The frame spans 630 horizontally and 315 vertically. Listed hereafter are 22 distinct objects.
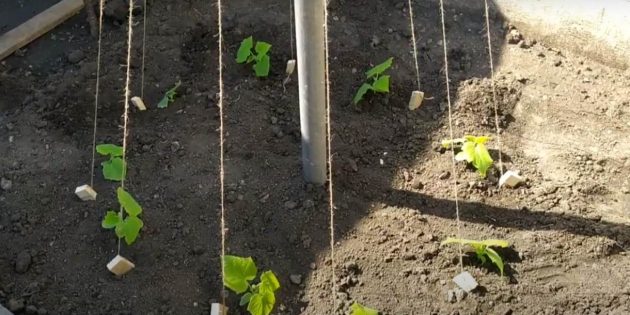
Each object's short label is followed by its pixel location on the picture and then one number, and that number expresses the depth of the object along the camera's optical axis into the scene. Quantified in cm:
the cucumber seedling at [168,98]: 293
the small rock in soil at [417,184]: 268
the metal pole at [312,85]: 209
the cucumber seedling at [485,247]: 231
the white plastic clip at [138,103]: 291
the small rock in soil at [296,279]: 234
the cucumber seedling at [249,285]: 217
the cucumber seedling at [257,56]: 302
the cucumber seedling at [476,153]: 264
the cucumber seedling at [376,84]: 292
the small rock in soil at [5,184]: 263
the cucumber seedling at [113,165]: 257
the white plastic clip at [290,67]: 304
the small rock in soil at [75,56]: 319
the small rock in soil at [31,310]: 225
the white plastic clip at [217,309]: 219
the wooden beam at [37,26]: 323
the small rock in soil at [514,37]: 340
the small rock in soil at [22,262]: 236
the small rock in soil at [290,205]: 254
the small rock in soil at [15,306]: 224
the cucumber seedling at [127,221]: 235
